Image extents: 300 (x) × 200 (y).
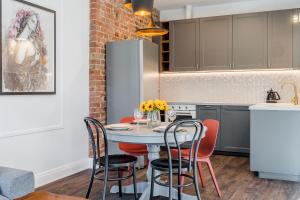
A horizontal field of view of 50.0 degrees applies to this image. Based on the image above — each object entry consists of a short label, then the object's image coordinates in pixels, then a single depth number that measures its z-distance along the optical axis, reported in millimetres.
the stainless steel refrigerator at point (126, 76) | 4820
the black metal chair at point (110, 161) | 3117
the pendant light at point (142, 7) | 3191
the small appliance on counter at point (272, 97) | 5793
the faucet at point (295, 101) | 4854
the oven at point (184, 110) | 5992
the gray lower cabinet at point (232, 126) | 5621
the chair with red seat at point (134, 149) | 3799
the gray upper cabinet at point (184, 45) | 6277
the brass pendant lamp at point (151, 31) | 3722
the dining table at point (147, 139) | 2904
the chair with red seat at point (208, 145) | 3539
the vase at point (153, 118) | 3444
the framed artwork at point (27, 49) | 3430
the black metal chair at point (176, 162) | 2867
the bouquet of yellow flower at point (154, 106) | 3367
